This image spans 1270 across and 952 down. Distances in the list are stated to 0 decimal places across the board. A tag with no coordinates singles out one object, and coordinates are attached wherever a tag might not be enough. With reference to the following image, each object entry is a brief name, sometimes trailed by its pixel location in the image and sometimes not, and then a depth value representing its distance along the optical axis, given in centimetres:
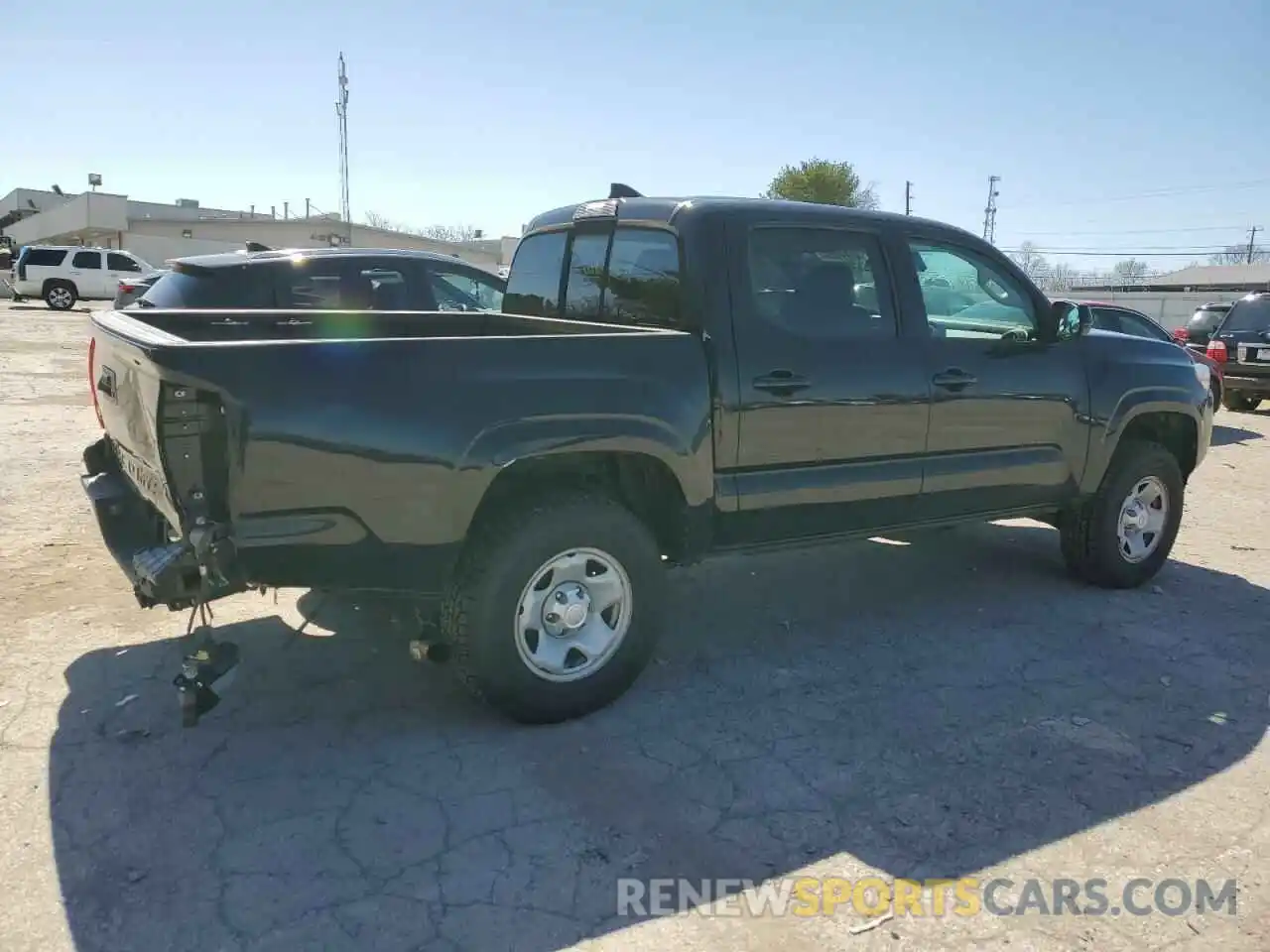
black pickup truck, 307
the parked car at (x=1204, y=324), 1606
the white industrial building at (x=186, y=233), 4747
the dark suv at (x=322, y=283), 765
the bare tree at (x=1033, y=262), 7315
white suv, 3150
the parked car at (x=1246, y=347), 1416
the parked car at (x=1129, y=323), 1134
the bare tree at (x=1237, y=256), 8562
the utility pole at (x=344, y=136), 4681
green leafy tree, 4656
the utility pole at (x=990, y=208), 8275
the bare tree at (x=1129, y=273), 7870
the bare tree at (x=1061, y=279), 6476
